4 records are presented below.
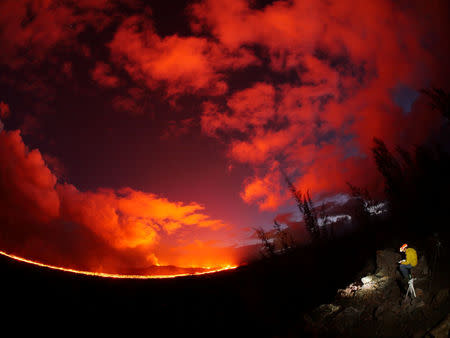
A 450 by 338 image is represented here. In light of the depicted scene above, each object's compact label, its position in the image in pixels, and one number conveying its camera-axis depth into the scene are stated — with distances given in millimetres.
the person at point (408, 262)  13117
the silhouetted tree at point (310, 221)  45562
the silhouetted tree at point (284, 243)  44000
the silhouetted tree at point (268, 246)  45562
